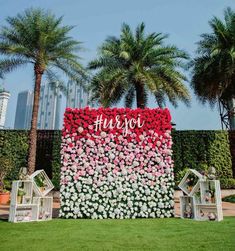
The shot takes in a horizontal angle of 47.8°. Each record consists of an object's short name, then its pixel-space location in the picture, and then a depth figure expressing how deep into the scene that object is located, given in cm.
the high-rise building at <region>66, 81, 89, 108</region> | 12598
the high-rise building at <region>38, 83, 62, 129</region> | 16512
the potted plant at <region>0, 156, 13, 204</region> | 1305
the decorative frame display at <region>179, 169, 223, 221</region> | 766
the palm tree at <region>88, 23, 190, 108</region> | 1463
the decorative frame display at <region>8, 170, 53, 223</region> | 770
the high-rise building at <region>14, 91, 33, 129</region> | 19538
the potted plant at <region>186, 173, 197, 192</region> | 862
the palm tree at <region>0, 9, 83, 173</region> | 1358
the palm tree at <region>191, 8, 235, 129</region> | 1566
